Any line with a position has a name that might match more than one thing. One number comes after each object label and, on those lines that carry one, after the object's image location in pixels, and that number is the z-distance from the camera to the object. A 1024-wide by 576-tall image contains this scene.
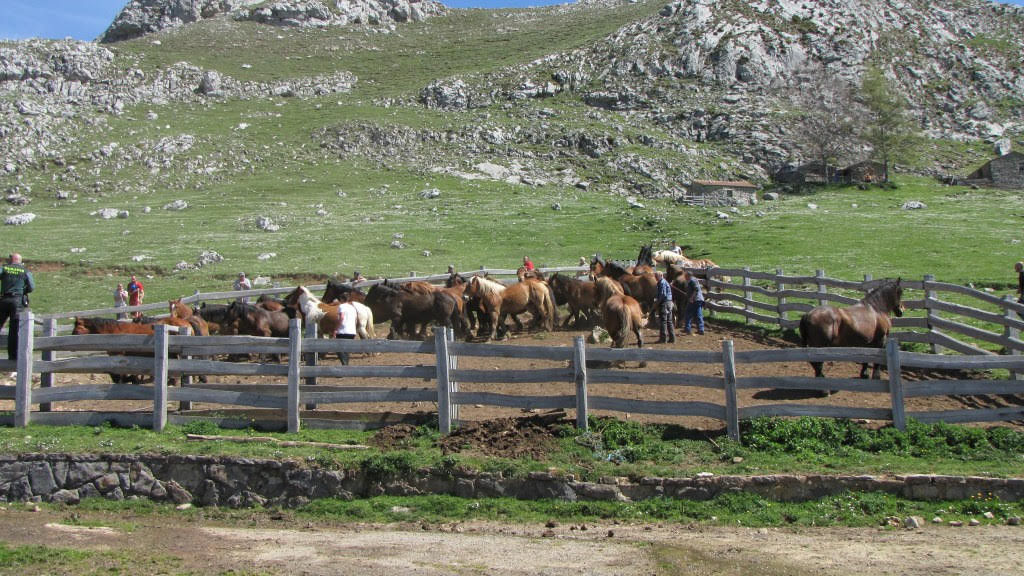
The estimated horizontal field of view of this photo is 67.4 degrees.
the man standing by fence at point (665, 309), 17.72
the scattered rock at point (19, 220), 51.31
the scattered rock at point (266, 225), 48.84
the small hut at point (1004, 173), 67.81
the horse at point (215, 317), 18.47
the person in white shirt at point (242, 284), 26.05
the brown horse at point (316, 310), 16.98
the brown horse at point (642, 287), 21.03
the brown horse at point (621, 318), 15.62
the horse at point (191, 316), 16.66
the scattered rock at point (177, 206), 57.12
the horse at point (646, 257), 26.14
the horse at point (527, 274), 22.70
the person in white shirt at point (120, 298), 25.25
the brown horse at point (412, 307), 19.11
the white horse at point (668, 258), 26.45
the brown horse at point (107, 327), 14.98
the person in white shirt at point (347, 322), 14.81
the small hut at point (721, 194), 62.34
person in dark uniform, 12.06
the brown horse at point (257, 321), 17.48
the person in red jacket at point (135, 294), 24.94
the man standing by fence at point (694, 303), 19.05
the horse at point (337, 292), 19.86
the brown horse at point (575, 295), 20.53
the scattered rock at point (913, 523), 7.61
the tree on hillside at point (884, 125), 75.31
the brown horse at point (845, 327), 13.27
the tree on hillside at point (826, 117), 76.50
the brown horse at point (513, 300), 19.11
